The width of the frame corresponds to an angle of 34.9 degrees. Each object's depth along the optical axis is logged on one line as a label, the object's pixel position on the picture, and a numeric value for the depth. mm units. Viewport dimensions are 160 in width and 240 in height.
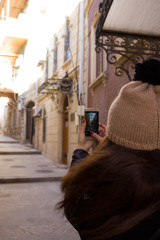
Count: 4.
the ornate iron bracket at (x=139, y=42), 3670
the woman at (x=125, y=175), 767
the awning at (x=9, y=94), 20877
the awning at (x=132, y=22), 3492
